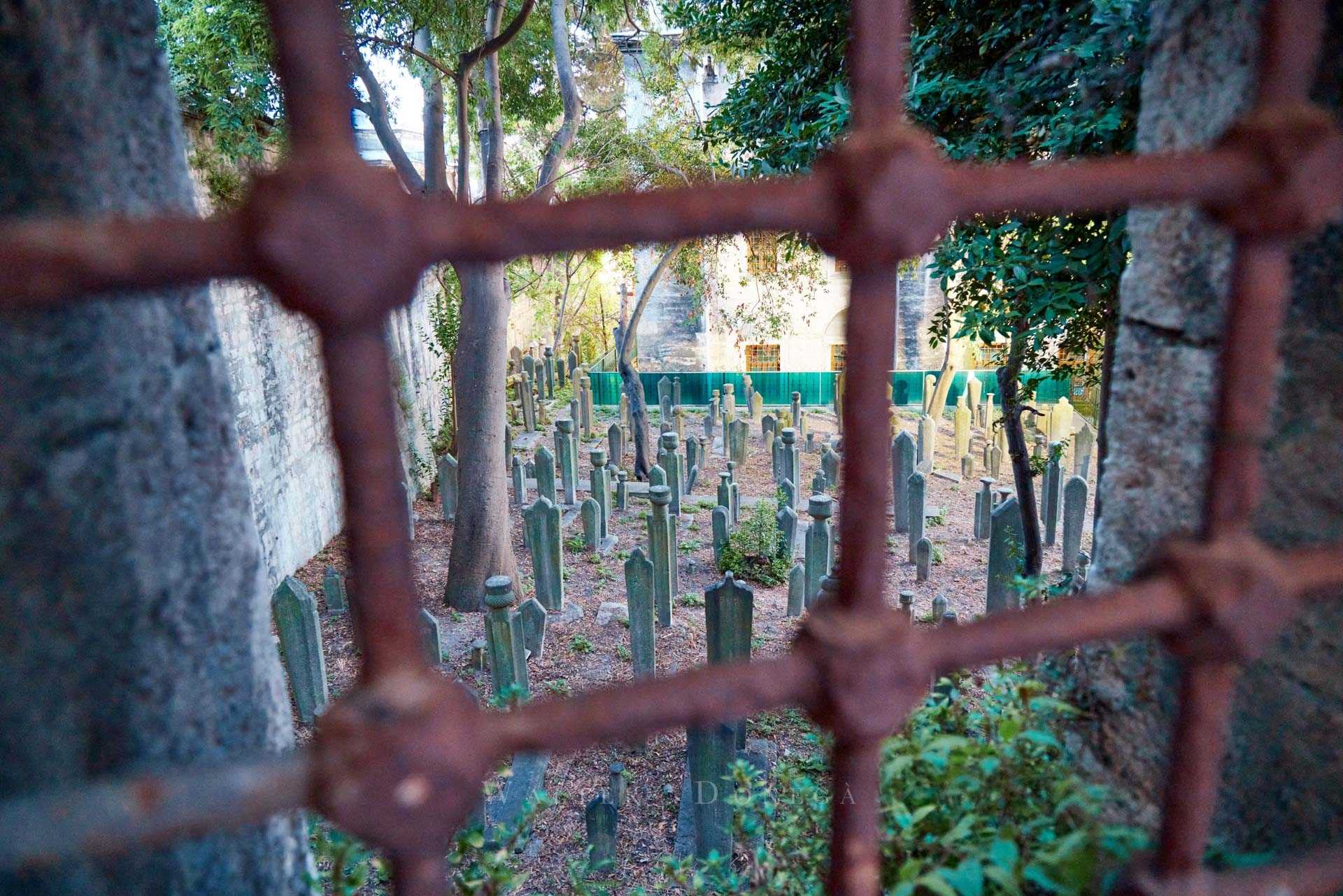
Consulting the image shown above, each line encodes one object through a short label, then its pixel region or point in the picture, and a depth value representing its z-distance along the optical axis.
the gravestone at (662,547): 6.49
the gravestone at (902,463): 8.62
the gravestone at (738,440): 10.75
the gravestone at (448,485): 8.80
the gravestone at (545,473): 8.56
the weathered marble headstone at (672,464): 8.68
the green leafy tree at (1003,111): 3.33
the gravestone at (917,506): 7.76
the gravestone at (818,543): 6.46
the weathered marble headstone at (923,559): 7.36
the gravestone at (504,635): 5.02
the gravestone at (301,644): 4.90
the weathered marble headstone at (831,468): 8.73
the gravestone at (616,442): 10.43
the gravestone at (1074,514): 7.46
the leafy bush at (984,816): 1.15
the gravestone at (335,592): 6.59
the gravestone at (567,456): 9.22
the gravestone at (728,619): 4.88
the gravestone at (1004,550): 6.29
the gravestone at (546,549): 6.69
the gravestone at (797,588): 6.50
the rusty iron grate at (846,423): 0.62
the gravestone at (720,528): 7.49
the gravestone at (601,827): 3.92
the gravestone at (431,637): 5.25
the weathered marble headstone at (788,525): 7.32
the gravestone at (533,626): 5.81
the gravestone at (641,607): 5.53
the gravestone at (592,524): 7.90
